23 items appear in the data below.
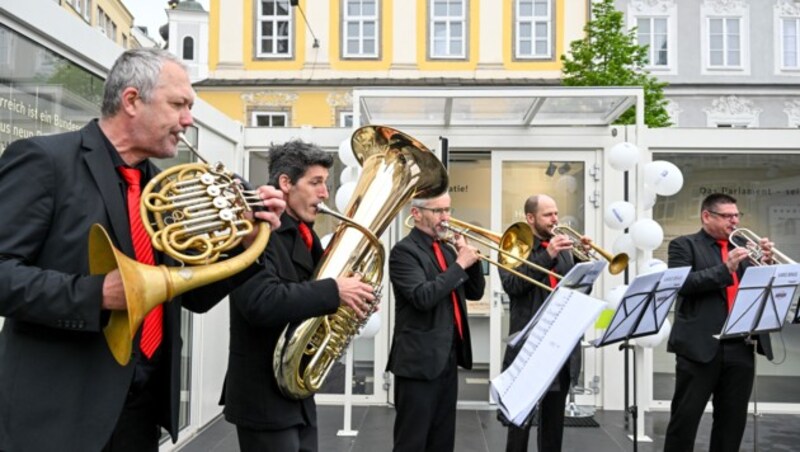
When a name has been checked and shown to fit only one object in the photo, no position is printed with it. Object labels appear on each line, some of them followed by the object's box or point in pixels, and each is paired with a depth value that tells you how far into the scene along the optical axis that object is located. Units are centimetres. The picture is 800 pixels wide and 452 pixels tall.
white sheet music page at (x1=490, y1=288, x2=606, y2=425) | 279
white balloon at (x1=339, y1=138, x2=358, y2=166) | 641
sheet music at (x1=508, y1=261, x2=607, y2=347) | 378
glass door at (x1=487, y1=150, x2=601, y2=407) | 727
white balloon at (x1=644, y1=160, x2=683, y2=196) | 636
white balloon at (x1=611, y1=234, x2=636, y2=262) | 647
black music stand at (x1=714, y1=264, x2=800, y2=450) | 427
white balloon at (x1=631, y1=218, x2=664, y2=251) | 620
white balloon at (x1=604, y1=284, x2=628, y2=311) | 622
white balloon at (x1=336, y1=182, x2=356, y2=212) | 600
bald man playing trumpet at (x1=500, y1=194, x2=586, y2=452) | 477
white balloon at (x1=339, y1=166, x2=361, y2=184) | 656
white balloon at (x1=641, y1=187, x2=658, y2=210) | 656
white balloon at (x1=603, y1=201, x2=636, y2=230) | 635
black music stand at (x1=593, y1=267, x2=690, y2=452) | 412
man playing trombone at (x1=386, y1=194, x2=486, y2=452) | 393
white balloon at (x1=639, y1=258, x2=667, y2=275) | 609
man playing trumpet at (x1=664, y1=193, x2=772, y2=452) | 472
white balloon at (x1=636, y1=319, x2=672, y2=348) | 614
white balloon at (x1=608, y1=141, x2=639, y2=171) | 634
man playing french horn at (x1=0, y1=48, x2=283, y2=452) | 170
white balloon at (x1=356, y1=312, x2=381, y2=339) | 624
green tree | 1625
